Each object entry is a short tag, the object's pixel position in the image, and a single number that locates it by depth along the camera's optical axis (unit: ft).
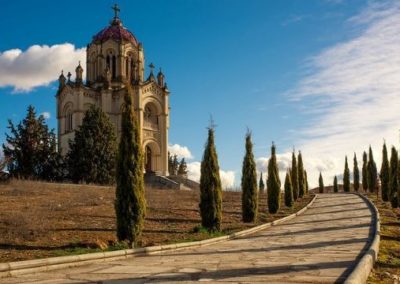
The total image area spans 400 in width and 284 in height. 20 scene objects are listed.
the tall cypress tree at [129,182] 37.01
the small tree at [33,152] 107.55
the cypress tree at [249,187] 59.41
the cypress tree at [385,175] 111.24
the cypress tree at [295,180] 108.17
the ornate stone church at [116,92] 141.90
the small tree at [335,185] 185.57
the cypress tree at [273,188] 74.00
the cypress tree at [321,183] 185.78
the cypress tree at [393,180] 91.15
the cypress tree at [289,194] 89.35
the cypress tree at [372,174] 154.81
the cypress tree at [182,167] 199.92
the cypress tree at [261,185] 185.64
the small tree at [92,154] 106.32
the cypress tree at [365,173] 164.72
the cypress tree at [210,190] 49.06
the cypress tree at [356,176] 176.14
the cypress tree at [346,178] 175.52
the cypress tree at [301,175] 123.34
